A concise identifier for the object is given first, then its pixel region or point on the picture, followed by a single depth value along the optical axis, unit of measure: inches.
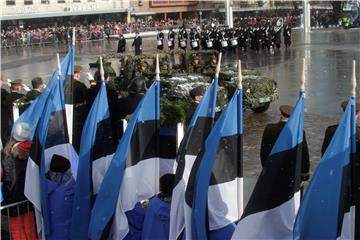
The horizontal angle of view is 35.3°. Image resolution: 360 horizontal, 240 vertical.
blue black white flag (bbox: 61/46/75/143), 281.4
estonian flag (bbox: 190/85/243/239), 179.9
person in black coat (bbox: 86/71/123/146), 309.3
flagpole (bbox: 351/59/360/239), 167.6
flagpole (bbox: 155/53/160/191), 222.8
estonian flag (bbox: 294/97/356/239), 162.7
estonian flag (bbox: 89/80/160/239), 200.8
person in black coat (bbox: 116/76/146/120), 297.4
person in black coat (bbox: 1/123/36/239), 224.5
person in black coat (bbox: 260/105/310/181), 225.1
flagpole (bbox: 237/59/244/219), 185.9
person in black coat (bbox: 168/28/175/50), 1281.5
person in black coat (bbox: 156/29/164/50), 1309.1
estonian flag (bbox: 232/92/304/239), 169.3
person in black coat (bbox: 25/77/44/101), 335.9
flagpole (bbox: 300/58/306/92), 173.7
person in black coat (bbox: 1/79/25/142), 355.6
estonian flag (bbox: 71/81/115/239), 212.1
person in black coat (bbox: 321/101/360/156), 217.7
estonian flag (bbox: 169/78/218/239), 196.9
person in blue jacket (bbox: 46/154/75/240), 212.4
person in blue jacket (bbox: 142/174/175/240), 188.4
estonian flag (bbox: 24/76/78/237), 215.5
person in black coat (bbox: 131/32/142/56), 1120.8
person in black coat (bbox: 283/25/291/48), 1220.5
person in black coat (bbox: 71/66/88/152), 330.6
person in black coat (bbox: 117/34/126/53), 1147.9
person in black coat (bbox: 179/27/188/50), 1263.4
